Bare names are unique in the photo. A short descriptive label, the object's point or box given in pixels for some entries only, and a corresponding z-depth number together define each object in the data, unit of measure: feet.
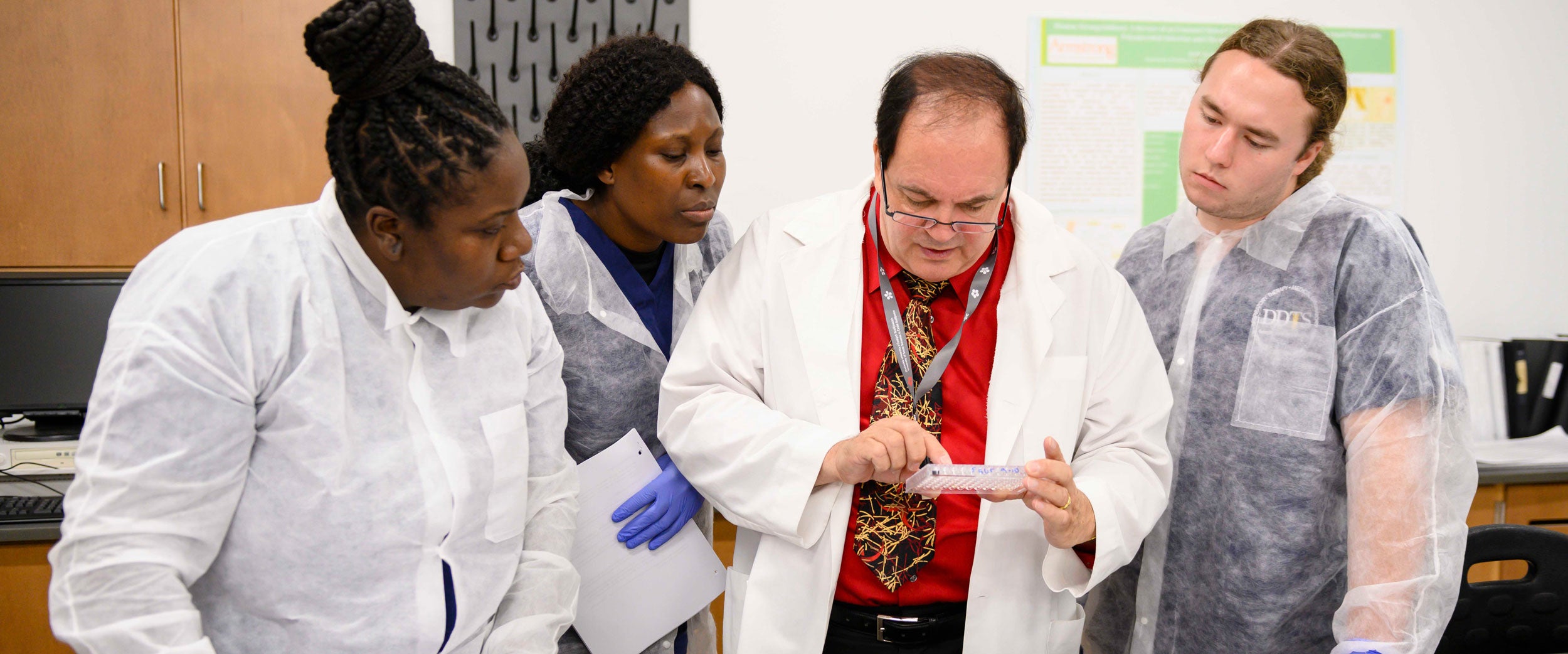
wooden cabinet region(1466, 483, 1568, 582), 8.42
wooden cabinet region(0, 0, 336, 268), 7.10
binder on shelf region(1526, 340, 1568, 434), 9.16
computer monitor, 7.21
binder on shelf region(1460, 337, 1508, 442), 9.20
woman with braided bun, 2.65
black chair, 4.87
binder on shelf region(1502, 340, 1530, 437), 9.16
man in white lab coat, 4.12
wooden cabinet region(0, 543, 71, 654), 6.39
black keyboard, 6.32
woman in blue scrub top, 4.69
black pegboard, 7.98
